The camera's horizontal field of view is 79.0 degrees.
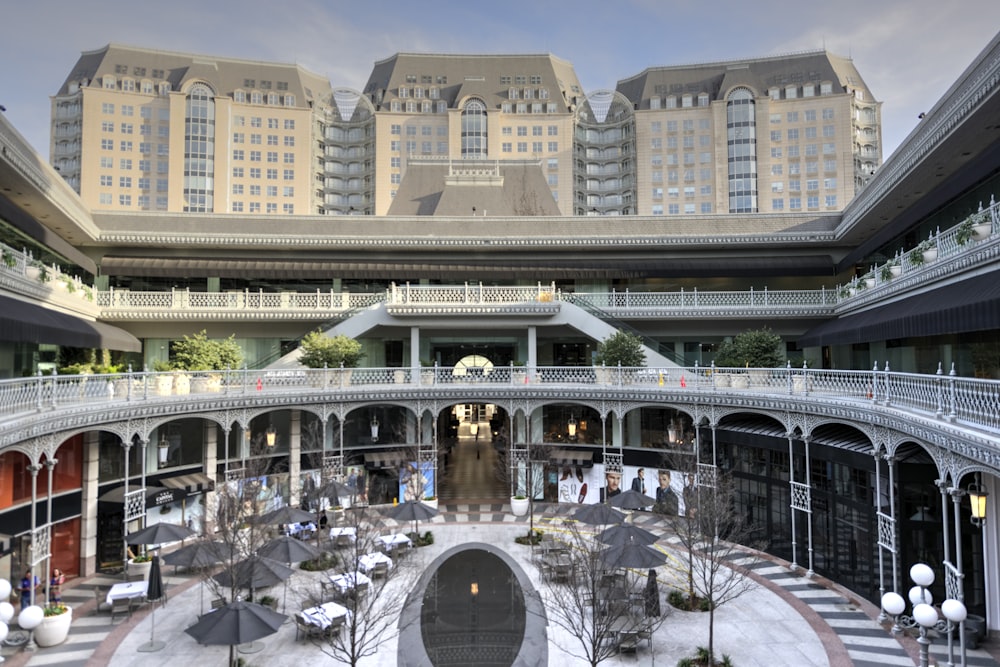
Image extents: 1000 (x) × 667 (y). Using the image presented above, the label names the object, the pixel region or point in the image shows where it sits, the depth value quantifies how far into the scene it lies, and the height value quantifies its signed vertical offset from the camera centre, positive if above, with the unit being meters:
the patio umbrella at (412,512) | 22.16 -5.57
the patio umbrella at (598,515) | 20.55 -5.30
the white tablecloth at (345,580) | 17.62 -6.53
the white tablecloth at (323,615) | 15.38 -6.61
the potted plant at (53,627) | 15.59 -6.86
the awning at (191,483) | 23.52 -4.80
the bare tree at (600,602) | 13.22 -6.48
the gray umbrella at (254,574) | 15.47 -5.60
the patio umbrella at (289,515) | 20.42 -5.34
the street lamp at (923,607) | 11.38 -4.88
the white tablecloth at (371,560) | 19.80 -6.70
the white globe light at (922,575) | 12.18 -4.32
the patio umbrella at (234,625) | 12.61 -5.65
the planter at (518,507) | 28.06 -6.77
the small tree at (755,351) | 26.44 +0.40
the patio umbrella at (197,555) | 17.28 -5.63
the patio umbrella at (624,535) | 18.08 -5.28
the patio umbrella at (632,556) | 16.78 -5.48
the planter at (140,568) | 20.55 -7.04
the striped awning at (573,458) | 29.31 -4.71
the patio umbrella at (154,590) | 15.71 -6.22
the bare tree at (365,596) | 14.28 -6.99
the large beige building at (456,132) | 76.88 +30.49
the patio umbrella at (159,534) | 18.08 -5.22
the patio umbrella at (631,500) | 21.94 -5.11
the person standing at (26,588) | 17.31 -6.52
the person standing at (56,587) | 17.88 -6.81
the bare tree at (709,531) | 16.06 -4.94
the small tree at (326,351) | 28.27 +0.46
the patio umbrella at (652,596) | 16.09 -6.54
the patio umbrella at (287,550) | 17.38 -5.49
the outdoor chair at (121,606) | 17.94 -7.29
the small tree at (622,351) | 28.34 +0.44
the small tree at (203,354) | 26.20 +0.30
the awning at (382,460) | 29.61 -4.85
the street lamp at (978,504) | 12.11 -2.87
